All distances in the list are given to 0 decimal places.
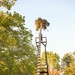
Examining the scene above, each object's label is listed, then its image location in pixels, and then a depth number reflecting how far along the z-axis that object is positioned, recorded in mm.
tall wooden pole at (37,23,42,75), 23953
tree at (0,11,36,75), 25844
